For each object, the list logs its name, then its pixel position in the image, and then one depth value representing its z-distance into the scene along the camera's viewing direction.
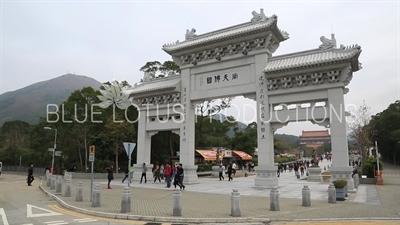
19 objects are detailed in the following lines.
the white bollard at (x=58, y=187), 16.19
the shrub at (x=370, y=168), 24.95
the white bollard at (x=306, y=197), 11.48
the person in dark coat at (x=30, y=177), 23.14
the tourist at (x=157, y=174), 23.67
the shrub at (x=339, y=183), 13.38
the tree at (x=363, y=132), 37.34
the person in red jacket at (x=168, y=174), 19.80
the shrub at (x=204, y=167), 35.02
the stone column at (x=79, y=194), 12.77
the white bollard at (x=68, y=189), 14.52
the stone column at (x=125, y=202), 9.87
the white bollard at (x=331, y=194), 12.55
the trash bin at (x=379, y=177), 23.24
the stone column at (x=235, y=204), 9.32
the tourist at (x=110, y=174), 19.23
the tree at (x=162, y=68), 36.59
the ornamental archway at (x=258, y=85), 17.14
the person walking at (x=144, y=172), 23.34
